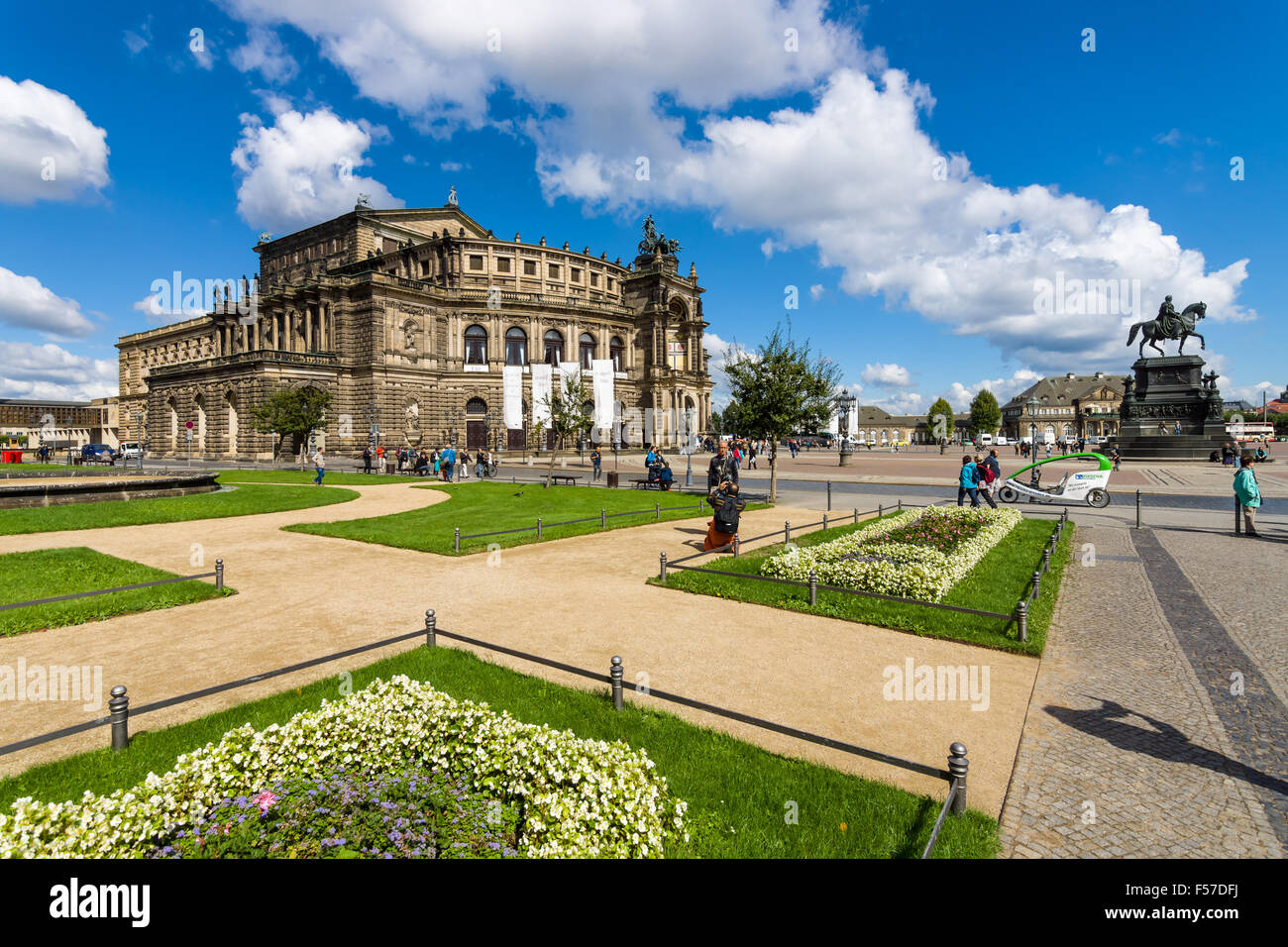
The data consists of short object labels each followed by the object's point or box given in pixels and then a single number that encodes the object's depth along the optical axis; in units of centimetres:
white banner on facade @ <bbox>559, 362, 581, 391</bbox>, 5623
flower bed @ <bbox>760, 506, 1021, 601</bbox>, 924
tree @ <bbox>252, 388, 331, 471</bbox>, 4116
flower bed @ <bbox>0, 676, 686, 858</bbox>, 303
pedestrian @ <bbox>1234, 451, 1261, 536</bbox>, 1377
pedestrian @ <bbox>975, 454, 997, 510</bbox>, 1862
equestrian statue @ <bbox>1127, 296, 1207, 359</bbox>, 4381
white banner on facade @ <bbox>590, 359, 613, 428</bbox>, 6059
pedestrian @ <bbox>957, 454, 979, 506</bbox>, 1802
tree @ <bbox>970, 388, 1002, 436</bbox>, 12556
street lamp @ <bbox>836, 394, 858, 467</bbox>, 4823
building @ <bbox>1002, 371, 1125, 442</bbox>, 11369
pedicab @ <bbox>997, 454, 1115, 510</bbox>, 2095
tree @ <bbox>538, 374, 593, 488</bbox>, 3584
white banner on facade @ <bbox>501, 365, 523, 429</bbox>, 5859
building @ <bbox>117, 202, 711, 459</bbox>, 5231
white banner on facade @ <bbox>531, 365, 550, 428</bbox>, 5869
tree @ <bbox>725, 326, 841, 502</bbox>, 2141
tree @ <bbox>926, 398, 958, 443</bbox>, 15375
